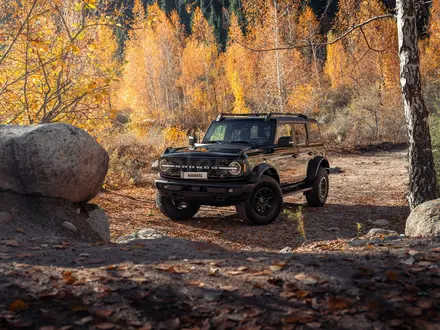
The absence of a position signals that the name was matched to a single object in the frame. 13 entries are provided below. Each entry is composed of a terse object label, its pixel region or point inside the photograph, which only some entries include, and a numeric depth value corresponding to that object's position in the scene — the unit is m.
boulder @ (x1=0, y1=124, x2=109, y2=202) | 6.78
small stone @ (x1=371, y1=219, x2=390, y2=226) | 8.61
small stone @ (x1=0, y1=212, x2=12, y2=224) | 6.29
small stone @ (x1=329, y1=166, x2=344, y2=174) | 16.27
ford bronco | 7.80
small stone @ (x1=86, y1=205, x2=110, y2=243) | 7.32
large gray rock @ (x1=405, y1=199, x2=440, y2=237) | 6.26
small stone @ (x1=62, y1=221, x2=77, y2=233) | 6.69
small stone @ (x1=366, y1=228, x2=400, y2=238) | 6.84
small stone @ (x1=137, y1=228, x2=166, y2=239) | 6.90
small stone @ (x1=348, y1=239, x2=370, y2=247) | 5.57
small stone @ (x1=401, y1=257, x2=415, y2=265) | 4.19
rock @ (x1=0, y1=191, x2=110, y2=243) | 6.27
